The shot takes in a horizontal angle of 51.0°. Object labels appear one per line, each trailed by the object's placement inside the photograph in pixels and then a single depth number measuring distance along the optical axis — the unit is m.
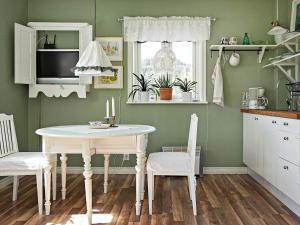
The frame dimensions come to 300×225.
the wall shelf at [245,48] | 4.03
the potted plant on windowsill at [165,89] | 4.21
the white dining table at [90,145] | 2.51
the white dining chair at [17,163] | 2.72
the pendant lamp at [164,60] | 4.24
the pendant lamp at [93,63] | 2.71
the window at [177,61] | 4.35
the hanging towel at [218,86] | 4.09
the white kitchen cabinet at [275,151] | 2.63
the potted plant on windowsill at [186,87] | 4.21
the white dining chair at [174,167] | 2.74
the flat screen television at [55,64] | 4.14
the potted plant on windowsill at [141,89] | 4.21
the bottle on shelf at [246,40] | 4.08
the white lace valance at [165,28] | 4.22
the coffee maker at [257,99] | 4.03
